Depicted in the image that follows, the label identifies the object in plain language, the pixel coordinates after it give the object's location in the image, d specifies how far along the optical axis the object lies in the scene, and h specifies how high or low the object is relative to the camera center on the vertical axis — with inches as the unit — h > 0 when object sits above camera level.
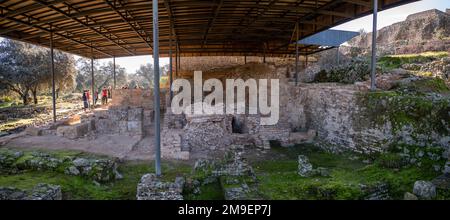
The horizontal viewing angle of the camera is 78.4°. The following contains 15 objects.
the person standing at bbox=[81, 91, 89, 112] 796.0 -15.6
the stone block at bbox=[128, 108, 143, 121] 548.4 -40.9
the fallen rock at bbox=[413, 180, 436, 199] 213.2 -75.0
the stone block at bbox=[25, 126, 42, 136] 522.1 -69.0
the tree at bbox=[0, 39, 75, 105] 970.1 +101.8
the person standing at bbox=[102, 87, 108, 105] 940.1 -8.0
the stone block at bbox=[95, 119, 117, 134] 550.0 -62.7
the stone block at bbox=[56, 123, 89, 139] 494.6 -66.0
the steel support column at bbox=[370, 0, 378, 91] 370.9 +68.8
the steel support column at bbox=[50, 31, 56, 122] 594.5 +20.2
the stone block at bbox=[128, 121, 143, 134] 539.5 -61.7
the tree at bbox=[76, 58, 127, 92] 2194.9 +164.0
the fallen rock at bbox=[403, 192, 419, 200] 212.2 -79.4
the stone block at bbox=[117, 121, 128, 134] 542.6 -63.7
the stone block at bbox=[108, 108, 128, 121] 554.9 -41.1
